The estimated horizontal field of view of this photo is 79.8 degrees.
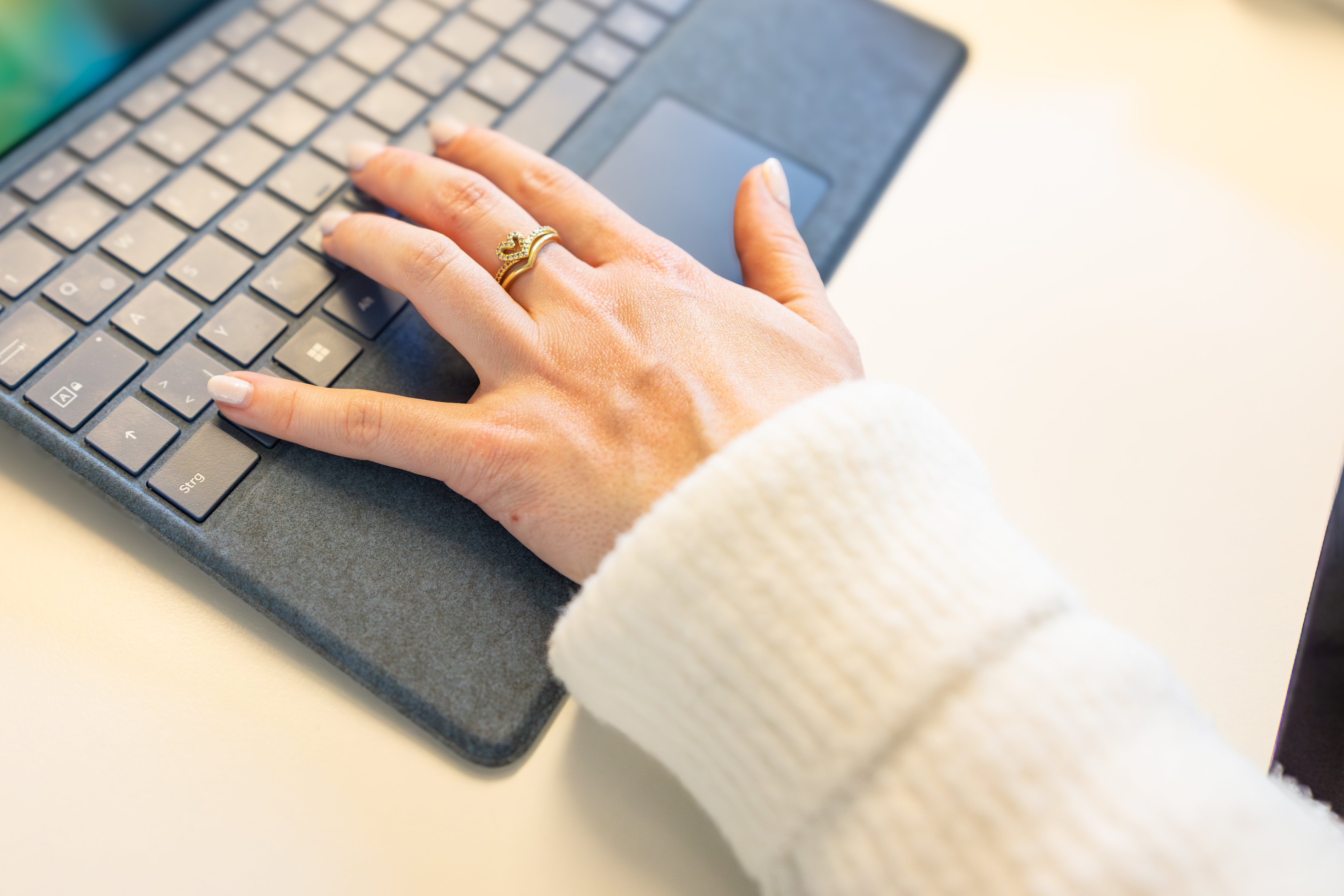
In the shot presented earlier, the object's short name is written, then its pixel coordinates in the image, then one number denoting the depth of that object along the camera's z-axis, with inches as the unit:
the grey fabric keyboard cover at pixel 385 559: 15.7
